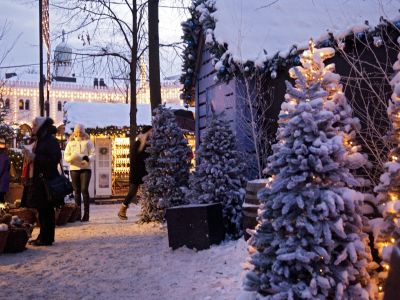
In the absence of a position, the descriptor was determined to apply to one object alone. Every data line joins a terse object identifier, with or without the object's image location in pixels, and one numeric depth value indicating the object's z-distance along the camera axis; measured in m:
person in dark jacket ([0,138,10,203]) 11.98
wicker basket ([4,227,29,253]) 8.02
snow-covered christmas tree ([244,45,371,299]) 3.97
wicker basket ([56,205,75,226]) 11.48
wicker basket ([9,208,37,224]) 9.84
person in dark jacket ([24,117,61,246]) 8.51
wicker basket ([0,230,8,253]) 7.76
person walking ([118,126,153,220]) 11.55
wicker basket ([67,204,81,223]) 12.10
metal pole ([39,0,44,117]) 22.14
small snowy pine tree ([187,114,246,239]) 8.32
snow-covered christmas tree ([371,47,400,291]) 3.98
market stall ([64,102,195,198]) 21.14
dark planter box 7.65
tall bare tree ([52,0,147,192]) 17.20
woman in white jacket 11.97
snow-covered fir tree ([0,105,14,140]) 17.49
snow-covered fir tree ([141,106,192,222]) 10.36
